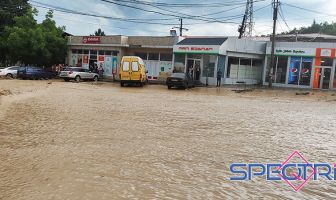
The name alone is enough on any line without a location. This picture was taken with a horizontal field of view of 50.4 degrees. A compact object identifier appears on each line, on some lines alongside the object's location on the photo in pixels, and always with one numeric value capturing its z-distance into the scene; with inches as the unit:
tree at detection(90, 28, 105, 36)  3157.2
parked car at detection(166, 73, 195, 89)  1082.7
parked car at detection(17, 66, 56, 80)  1242.0
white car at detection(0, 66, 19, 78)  1296.8
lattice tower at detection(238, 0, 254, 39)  1498.5
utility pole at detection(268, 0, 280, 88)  1196.5
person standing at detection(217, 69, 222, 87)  1187.9
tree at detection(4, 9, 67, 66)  1438.2
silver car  1243.2
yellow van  1101.7
